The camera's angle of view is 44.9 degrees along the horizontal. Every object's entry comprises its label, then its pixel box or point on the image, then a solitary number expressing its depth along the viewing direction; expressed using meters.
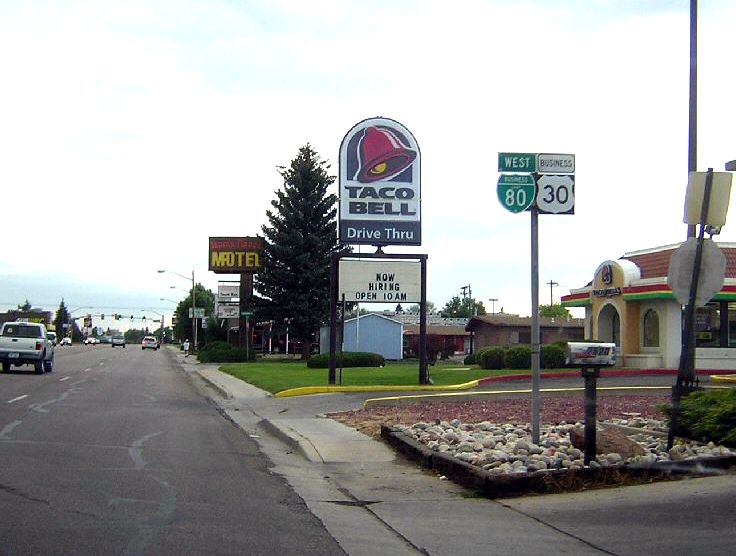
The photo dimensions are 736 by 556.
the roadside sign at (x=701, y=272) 10.60
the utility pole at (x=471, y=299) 131.62
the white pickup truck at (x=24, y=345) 34.78
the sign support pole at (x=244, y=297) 59.94
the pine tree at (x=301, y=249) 54.69
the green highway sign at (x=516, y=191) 11.45
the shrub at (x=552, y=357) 31.34
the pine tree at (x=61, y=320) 177.27
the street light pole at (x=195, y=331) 85.06
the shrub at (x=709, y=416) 10.84
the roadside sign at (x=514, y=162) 11.45
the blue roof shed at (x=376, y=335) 59.09
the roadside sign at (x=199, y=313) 81.24
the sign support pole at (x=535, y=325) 11.41
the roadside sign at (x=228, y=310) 67.19
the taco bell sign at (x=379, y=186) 26.56
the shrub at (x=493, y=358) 33.84
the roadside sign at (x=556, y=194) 11.62
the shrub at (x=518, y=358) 32.50
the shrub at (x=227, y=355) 56.78
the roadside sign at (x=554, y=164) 11.57
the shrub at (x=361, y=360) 43.19
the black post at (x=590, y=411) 9.91
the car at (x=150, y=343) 107.32
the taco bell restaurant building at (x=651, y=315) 30.56
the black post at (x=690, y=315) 10.63
